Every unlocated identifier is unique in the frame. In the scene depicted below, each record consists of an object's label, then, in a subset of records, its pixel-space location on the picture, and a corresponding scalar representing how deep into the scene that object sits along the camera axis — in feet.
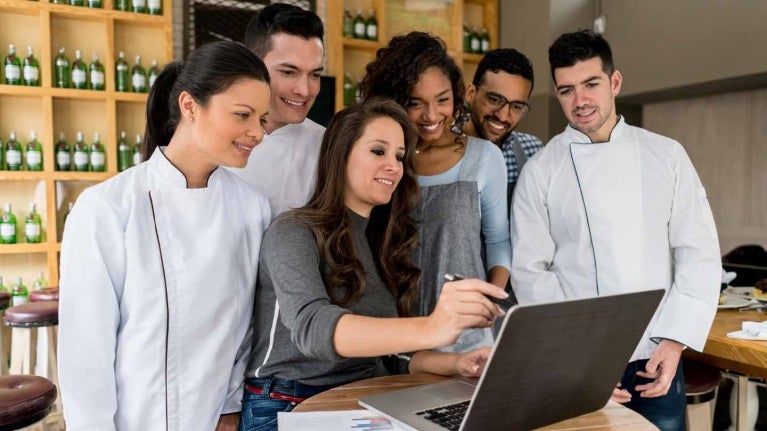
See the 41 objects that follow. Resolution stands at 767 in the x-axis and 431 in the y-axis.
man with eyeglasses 7.22
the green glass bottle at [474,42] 17.84
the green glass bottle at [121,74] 13.84
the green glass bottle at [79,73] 13.55
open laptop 2.92
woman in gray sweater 3.86
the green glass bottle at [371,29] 16.14
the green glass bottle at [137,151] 14.06
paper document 3.76
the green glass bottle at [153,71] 14.15
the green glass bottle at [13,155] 13.09
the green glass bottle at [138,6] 13.73
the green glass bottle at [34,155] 13.19
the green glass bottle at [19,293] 13.46
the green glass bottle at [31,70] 13.12
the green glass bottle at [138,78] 13.91
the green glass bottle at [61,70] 13.48
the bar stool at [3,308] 10.80
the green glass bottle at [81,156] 13.56
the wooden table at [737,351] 6.96
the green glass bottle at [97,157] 13.69
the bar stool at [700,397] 7.99
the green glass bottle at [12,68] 12.98
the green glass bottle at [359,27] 16.06
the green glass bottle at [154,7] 13.80
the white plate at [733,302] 9.00
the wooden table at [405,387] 3.88
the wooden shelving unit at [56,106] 13.17
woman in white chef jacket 4.20
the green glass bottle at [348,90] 16.07
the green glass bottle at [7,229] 13.21
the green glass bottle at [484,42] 18.04
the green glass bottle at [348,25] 16.16
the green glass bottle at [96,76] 13.69
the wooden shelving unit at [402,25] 15.53
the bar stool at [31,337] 10.31
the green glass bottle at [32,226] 13.32
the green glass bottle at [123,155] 13.97
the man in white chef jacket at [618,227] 5.65
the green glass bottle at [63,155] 13.48
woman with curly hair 5.94
